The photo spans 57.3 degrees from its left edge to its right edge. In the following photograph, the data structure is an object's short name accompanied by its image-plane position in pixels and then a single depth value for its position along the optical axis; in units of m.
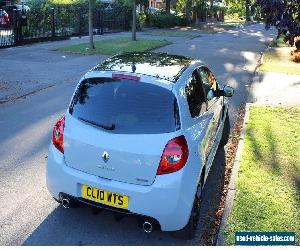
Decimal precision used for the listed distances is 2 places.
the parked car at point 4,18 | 14.07
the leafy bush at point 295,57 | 12.05
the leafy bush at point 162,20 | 26.30
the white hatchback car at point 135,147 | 2.74
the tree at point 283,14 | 4.13
